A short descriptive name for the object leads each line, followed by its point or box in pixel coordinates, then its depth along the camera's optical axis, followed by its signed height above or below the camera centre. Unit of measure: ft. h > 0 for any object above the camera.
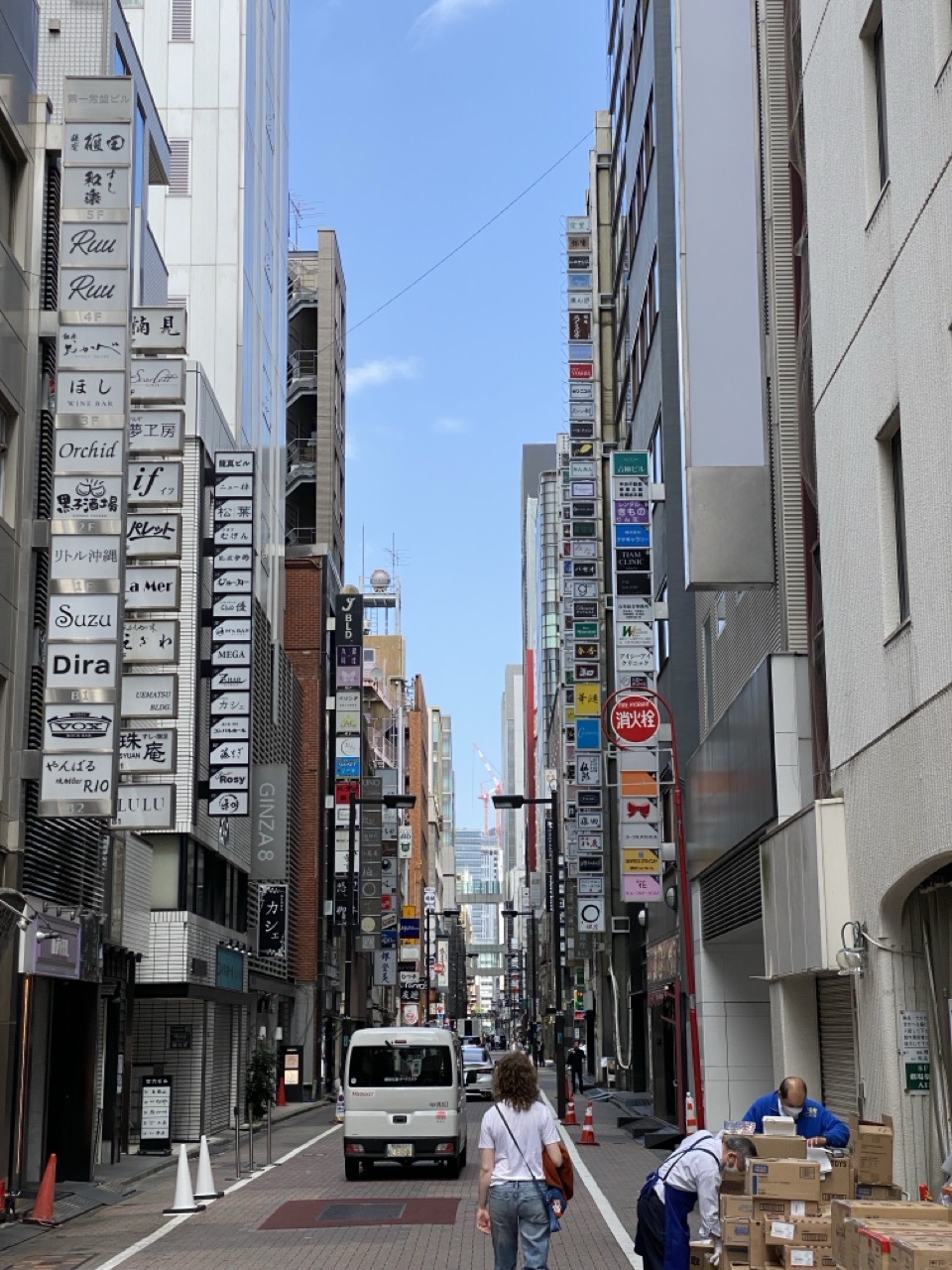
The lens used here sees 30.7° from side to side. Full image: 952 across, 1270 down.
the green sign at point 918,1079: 54.13 -1.08
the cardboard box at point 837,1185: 39.42 -3.13
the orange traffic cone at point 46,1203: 68.08 -5.92
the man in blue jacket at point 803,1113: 44.60 -1.76
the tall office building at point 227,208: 154.40 +76.26
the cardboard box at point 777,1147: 39.99 -2.31
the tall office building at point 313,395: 282.15 +105.86
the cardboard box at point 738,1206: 35.81 -3.26
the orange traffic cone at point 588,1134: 110.73 -5.55
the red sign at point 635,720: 108.27 +19.71
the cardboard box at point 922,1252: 26.66 -3.16
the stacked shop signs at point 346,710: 232.71 +44.27
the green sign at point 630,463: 124.57 +40.91
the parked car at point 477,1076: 188.75 -3.19
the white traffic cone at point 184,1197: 72.38 -6.06
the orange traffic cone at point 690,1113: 80.69 -3.16
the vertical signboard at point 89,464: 76.02 +25.59
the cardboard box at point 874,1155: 42.68 -2.69
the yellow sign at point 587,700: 211.41 +41.05
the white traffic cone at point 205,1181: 77.20 -5.78
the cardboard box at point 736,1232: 35.70 -3.77
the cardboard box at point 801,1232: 35.12 -3.72
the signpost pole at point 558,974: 133.59 +6.08
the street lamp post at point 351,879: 180.86 +18.92
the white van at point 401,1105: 85.81 -2.85
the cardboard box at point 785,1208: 35.78 -3.33
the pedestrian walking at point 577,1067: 197.69 -2.43
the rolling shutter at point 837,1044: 66.08 -0.01
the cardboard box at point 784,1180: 36.09 -2.75
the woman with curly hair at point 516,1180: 38.42 -2.91
